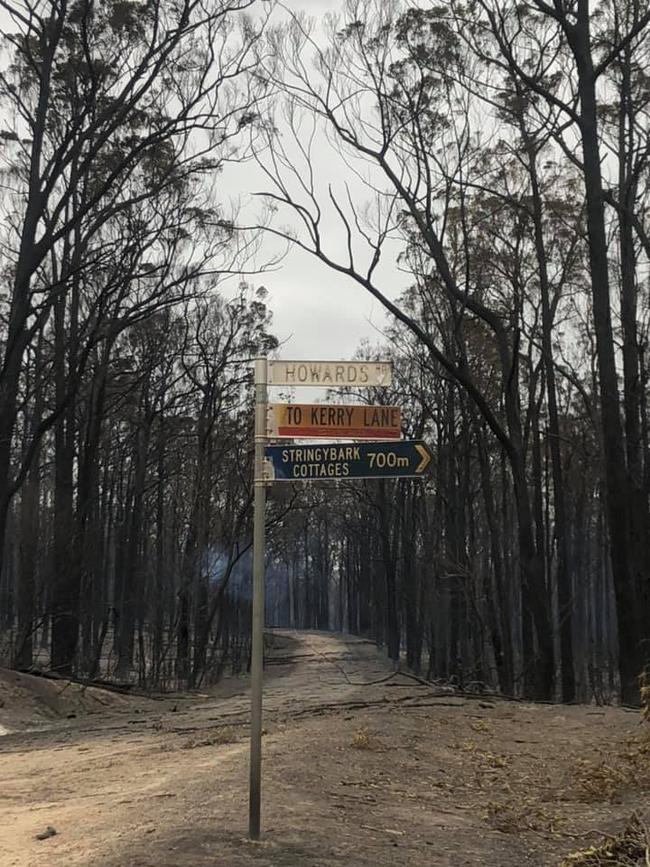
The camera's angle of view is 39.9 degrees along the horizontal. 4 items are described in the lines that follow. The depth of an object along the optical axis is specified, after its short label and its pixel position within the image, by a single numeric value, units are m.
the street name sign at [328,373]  4.82
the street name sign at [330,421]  4.73
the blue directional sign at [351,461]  4.63
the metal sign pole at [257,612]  4.45
